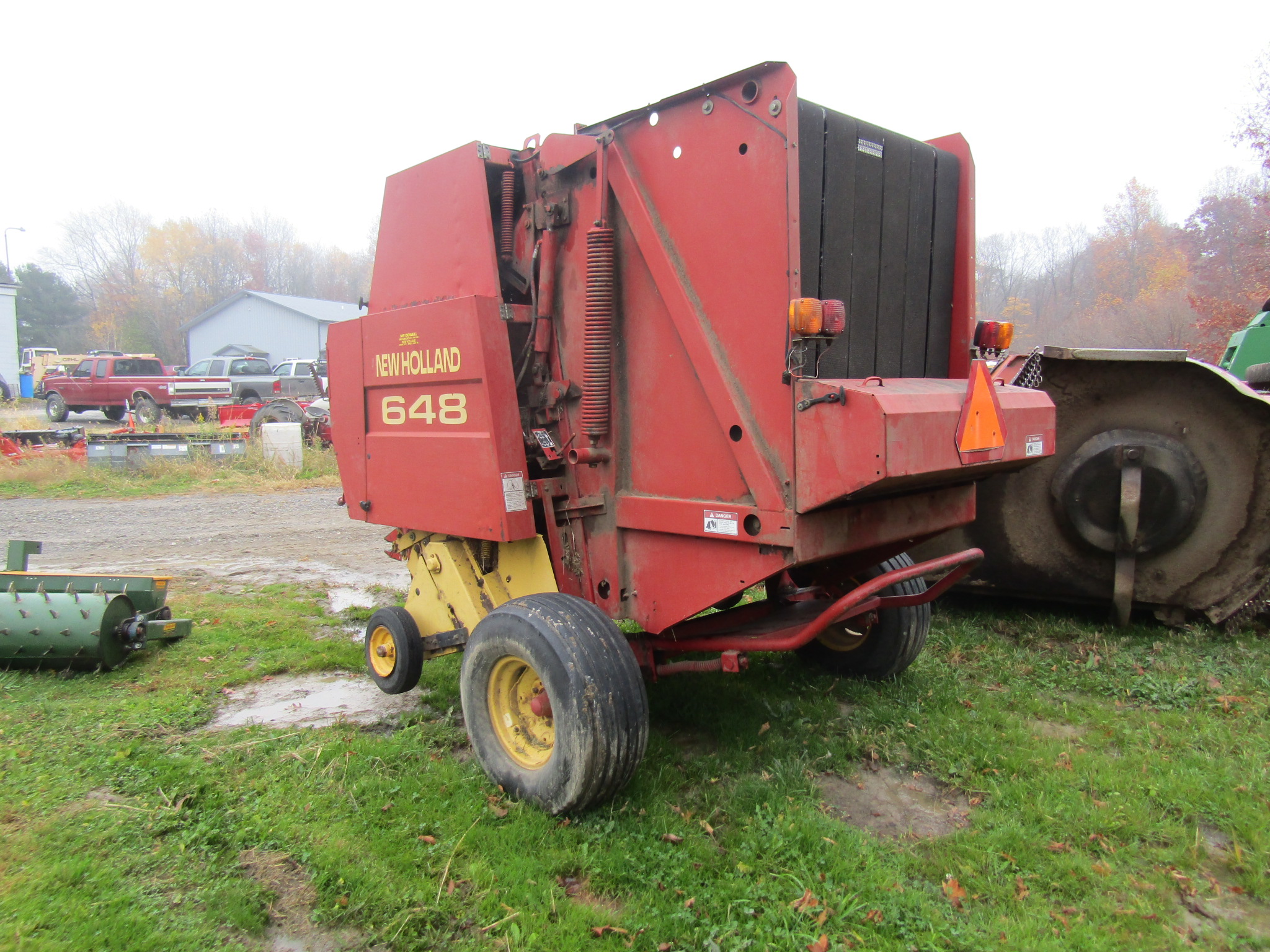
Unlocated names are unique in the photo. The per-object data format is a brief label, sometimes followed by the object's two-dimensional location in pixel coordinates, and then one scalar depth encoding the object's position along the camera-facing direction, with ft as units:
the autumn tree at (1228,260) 71.72
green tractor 22.74
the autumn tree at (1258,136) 67.00
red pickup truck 77.66
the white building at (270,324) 138.72
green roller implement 15.29
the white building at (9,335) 133.69
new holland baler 9.51
